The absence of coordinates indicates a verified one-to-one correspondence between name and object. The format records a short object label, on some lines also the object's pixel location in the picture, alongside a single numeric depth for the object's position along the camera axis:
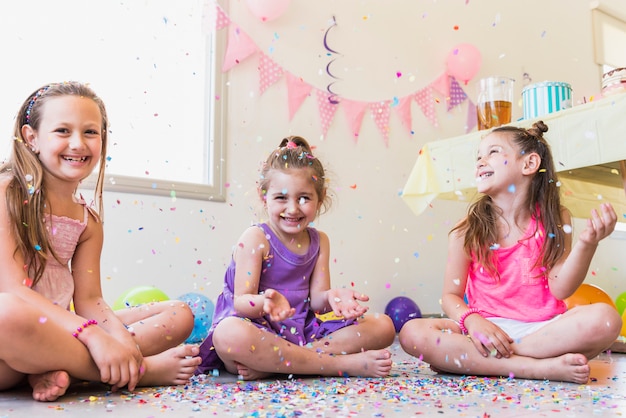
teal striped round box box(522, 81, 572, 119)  2.12
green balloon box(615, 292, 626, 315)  2.57
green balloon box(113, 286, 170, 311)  2.07
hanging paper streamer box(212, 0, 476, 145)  2.73
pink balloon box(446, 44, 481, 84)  3.44
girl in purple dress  1.34
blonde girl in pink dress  1.06
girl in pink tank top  1.34
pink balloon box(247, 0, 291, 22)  2.72
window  2.31
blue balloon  2.17
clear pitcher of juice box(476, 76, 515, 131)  2.29
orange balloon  2.21
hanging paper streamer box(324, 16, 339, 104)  3.00
